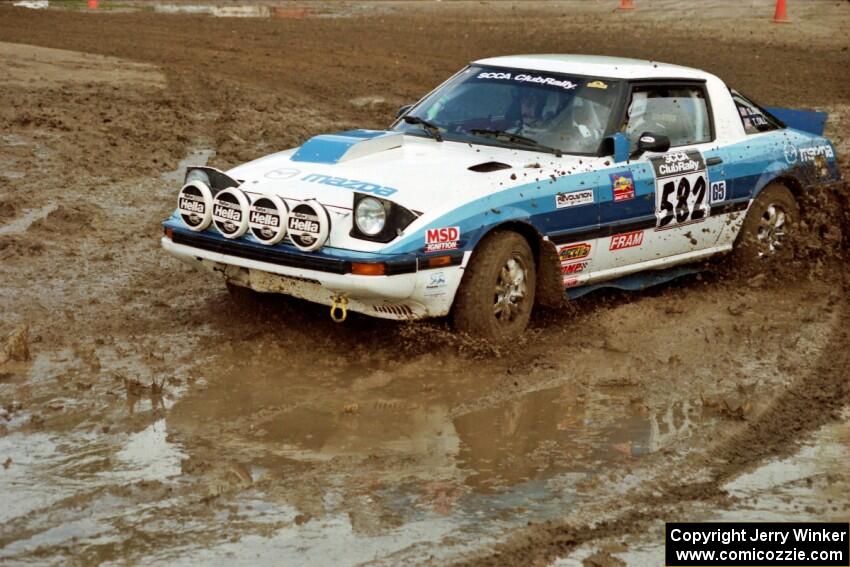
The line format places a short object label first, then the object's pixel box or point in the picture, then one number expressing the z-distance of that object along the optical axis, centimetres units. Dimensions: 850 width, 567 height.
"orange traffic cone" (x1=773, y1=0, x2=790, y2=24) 2495
